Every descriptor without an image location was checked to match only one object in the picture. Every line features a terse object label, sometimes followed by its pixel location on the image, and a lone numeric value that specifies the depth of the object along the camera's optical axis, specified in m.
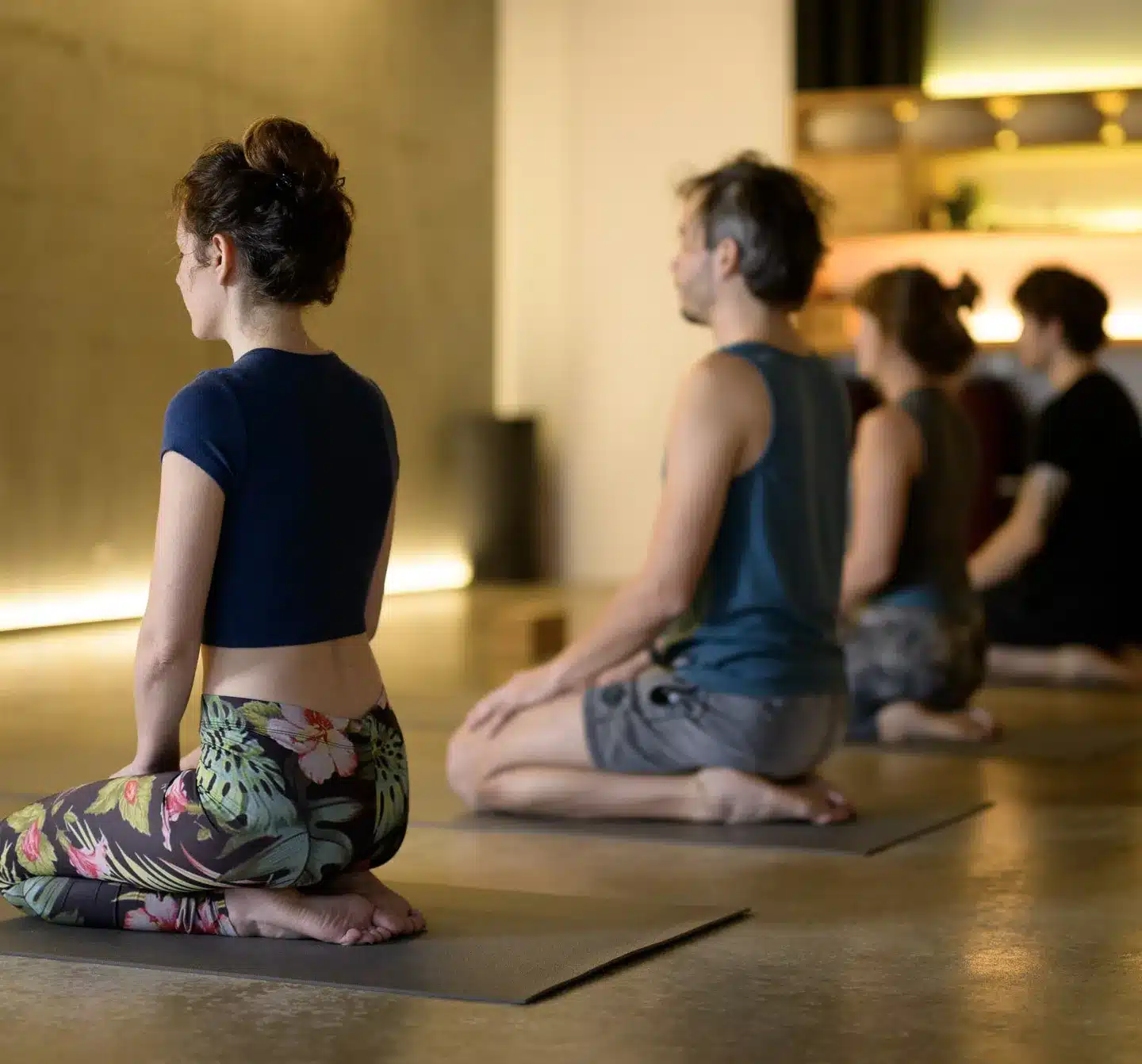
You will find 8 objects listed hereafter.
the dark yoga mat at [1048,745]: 3.73
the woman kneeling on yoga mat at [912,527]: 3.77
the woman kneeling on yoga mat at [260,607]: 1.96
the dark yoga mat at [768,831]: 2.76
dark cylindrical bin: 8.70
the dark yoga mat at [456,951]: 1.91
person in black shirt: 4.88
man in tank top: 2.81
